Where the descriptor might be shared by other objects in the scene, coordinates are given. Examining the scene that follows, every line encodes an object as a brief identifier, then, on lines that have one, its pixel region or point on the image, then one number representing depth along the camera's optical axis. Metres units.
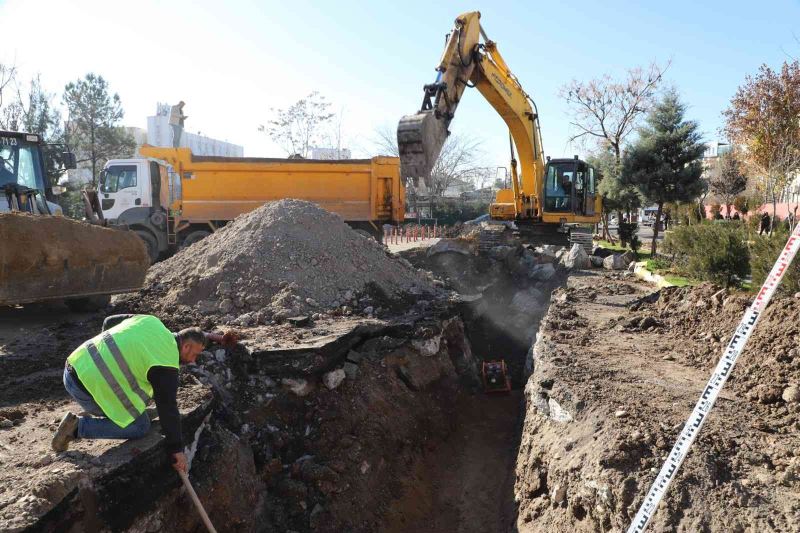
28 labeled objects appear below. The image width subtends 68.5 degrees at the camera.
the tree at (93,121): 27.94
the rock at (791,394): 3.73
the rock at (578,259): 13.14
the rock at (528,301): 11.42
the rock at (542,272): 13.27
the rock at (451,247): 13.39
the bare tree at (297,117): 36.81
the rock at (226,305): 7.58
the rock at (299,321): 6.78
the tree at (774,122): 12.95
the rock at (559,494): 4.06
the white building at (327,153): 39.03
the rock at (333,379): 5.66
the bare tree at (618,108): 27.12
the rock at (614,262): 13.38
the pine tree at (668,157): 17.22
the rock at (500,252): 13.69
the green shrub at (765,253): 6.91
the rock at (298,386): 5.46
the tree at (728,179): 24.84
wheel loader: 6.45
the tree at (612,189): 19.94
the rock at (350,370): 5.89
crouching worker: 3.41
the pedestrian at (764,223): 17.95
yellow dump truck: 14.38
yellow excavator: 8.70
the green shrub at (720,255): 8.53
